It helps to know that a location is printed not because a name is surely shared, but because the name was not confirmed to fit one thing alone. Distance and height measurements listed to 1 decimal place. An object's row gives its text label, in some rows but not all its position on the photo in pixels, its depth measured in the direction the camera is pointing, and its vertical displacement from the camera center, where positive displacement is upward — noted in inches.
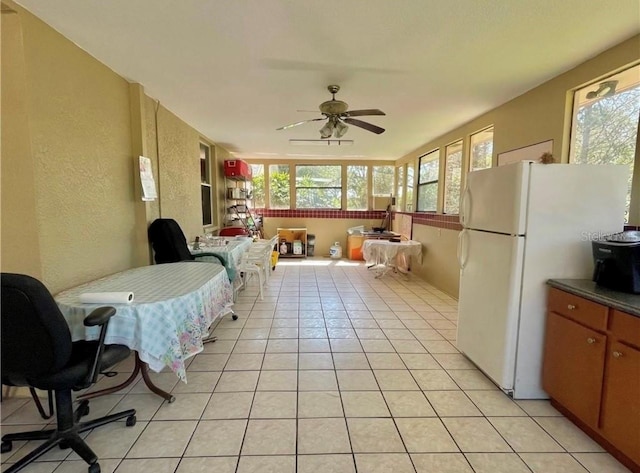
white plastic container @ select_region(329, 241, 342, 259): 302.8 -44.3
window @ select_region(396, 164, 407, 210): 287.4 +21.2
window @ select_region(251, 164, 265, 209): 308.0 +21.3
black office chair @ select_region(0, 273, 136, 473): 51.6 -28.6
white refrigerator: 78.6 -8.1
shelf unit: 258.8 +0.5
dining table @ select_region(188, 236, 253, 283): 142.7 -21.7
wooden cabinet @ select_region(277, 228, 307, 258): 302.5 -34.7
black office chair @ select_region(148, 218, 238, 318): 127.7 -15.5
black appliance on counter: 66.8 -11.4
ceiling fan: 115.3 +36.3
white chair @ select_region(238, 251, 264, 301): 161.9 -32.2
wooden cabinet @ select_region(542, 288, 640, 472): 59.0 -35.1
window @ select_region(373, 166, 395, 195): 311.0 +29.6
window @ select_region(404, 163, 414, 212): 260.7 +15.5
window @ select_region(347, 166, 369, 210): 309.9 +21.8
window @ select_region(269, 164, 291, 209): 307.4 +20.6
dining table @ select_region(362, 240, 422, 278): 213.8 -30.5
